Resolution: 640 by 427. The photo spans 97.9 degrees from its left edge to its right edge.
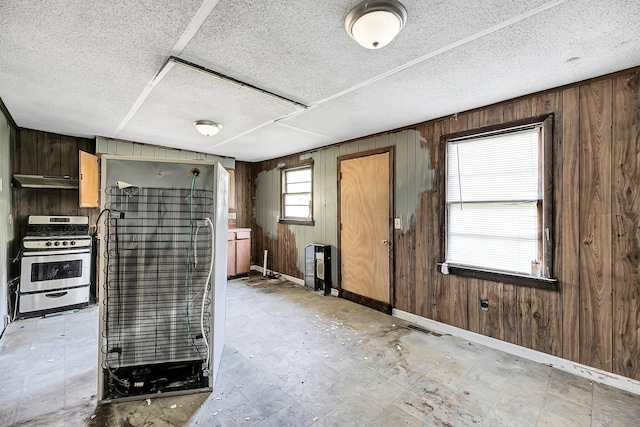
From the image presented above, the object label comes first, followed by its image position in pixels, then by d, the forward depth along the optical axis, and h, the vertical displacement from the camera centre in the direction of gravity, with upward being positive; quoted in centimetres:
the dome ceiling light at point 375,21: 141 +102
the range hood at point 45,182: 346 +45
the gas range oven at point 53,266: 331 -61
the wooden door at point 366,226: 367 -14
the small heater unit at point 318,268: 439 -84
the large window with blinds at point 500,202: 249 +13
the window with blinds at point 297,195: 493 +39
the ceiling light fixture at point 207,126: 332 +107
